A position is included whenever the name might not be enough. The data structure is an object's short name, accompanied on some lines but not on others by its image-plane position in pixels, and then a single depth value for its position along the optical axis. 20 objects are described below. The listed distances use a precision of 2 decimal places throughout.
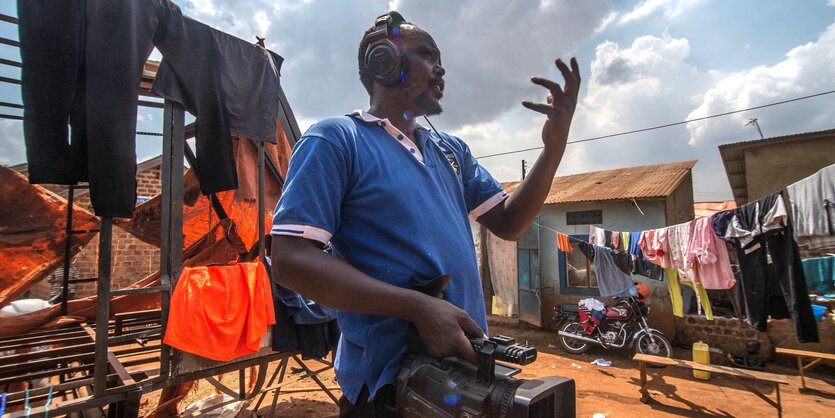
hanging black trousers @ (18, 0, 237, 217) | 2.54
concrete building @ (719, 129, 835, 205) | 9.70
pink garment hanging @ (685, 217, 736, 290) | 7.13
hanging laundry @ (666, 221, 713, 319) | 7.62
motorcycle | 8.92
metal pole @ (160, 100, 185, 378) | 2.83
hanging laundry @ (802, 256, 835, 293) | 7.18
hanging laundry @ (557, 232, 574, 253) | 10.54
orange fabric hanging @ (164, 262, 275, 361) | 2.75
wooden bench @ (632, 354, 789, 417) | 5.58
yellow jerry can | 7.84
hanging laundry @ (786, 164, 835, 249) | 5.28
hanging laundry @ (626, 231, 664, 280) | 8.89
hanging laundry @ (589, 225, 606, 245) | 9.50
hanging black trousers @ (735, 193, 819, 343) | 5.84
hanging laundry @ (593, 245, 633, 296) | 9.79
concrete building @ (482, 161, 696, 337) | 10.22
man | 0.94
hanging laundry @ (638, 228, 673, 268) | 8.07
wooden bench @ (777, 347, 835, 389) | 7.01
